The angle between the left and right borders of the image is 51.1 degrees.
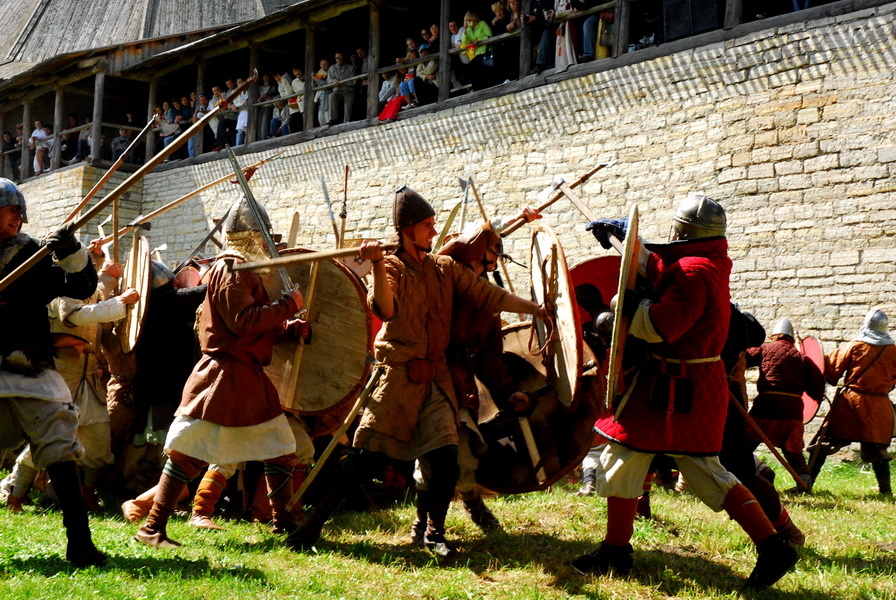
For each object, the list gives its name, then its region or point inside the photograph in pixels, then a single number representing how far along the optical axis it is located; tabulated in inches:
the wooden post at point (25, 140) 783.1
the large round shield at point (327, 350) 179.8
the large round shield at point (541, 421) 158.9
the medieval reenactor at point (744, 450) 169.3
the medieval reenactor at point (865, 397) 284.2
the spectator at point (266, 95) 645.3
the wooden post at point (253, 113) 638.5
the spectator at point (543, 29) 459.8
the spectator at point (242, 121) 647.8
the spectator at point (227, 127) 654.5
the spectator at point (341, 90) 582.2
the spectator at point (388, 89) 551.2
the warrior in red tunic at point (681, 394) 143.3
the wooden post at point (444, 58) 512.1
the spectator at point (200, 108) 654.6
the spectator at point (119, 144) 728.3
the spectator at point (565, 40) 450.9
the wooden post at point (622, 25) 430.9
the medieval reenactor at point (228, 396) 161.2
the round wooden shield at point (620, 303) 138.9
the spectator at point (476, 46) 499.5
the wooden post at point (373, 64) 553.8
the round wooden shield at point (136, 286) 199.2
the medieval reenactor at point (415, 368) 151.3
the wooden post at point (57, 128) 753.6
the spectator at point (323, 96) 588.7
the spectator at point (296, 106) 617.3
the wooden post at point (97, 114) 717.3
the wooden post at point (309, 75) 597.0
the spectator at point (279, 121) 616.7
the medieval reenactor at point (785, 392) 265.0
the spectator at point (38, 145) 770.2
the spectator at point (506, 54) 506.9
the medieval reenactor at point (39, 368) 142.0
